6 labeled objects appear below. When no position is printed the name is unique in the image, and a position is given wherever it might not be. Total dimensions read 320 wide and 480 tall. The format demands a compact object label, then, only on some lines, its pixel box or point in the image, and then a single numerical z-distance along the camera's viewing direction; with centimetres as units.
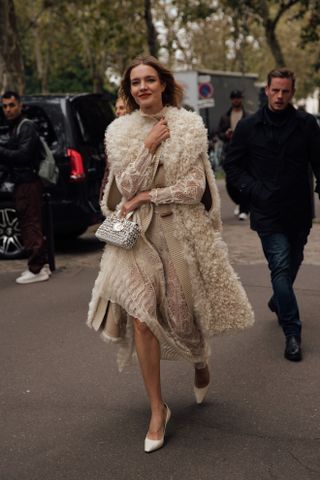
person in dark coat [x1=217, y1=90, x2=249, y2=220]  1307
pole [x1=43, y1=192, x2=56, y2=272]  927
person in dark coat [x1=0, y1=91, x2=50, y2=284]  875
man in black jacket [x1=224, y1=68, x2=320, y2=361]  584
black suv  1014
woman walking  435
